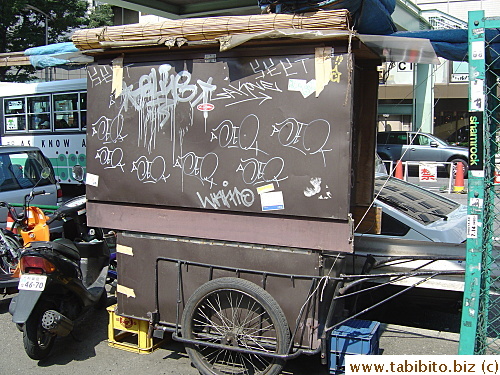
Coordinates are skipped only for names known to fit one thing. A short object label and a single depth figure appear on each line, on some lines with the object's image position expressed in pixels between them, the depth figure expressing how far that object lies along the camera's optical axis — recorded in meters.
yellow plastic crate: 4.48
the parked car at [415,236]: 4.80
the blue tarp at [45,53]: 5.94
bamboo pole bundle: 3.46
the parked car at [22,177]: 7.78
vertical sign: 3.10
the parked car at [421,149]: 17.59
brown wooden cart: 3.57
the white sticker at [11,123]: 14.70
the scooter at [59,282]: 4.20
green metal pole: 3.08
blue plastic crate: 3.77
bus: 13.17
